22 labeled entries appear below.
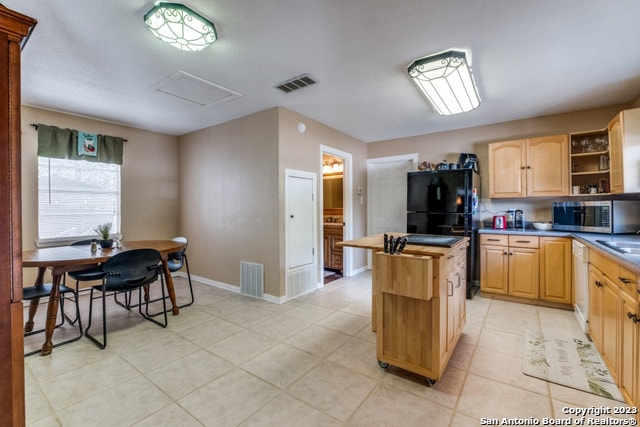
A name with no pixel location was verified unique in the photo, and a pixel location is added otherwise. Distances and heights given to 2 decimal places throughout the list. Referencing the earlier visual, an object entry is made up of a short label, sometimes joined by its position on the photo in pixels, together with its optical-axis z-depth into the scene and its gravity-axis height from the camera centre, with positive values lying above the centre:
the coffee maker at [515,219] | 3.98 -0.09
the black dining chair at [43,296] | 2.48 -0.74
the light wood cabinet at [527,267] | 3.31 -0.68
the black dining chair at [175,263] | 3.51 -0.65
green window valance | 3.69 +0.97
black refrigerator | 3.73 +0.09
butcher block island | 1.83 -0.65
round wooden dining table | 2.39 -0.43
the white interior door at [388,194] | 5.16 +0.36
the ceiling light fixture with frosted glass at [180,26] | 1.82 +1.31
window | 3.76 +0.22
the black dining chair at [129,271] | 2.63 -0.58
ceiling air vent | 2.86 +1.38
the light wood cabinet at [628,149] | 2.67 +0.61
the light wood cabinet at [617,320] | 1.58 -0.72
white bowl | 3.76 -0.18
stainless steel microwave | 3.04 -0.04
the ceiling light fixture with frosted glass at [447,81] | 2.43 +1.31
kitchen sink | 2.13 -0.28
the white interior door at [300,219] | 3.79 -0.08
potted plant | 3.18 -0.29
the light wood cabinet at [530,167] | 3.54 +0.61
